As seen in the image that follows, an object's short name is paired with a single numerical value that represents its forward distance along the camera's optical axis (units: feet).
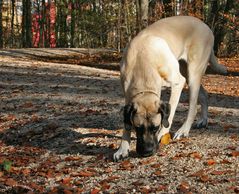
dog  18.35
